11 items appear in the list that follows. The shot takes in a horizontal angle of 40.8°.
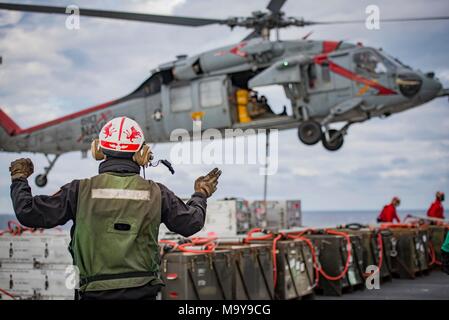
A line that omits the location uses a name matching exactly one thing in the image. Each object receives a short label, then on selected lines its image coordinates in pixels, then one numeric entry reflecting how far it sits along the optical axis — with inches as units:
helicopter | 556.4
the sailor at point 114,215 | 118.6
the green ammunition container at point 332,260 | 393.1
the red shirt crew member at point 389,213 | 611.8
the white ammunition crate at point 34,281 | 306.8
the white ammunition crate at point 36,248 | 311.6
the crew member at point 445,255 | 199.3
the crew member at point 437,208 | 598.9
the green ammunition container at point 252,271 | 308.0
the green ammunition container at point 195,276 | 276.2
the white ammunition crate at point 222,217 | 524.1
